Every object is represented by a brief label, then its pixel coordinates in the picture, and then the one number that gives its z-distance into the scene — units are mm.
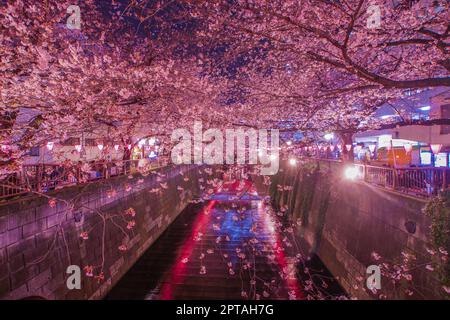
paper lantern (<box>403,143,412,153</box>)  17797
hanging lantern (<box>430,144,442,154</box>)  14169
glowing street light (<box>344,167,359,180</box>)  14078
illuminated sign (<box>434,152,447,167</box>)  14552
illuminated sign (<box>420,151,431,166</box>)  17658
